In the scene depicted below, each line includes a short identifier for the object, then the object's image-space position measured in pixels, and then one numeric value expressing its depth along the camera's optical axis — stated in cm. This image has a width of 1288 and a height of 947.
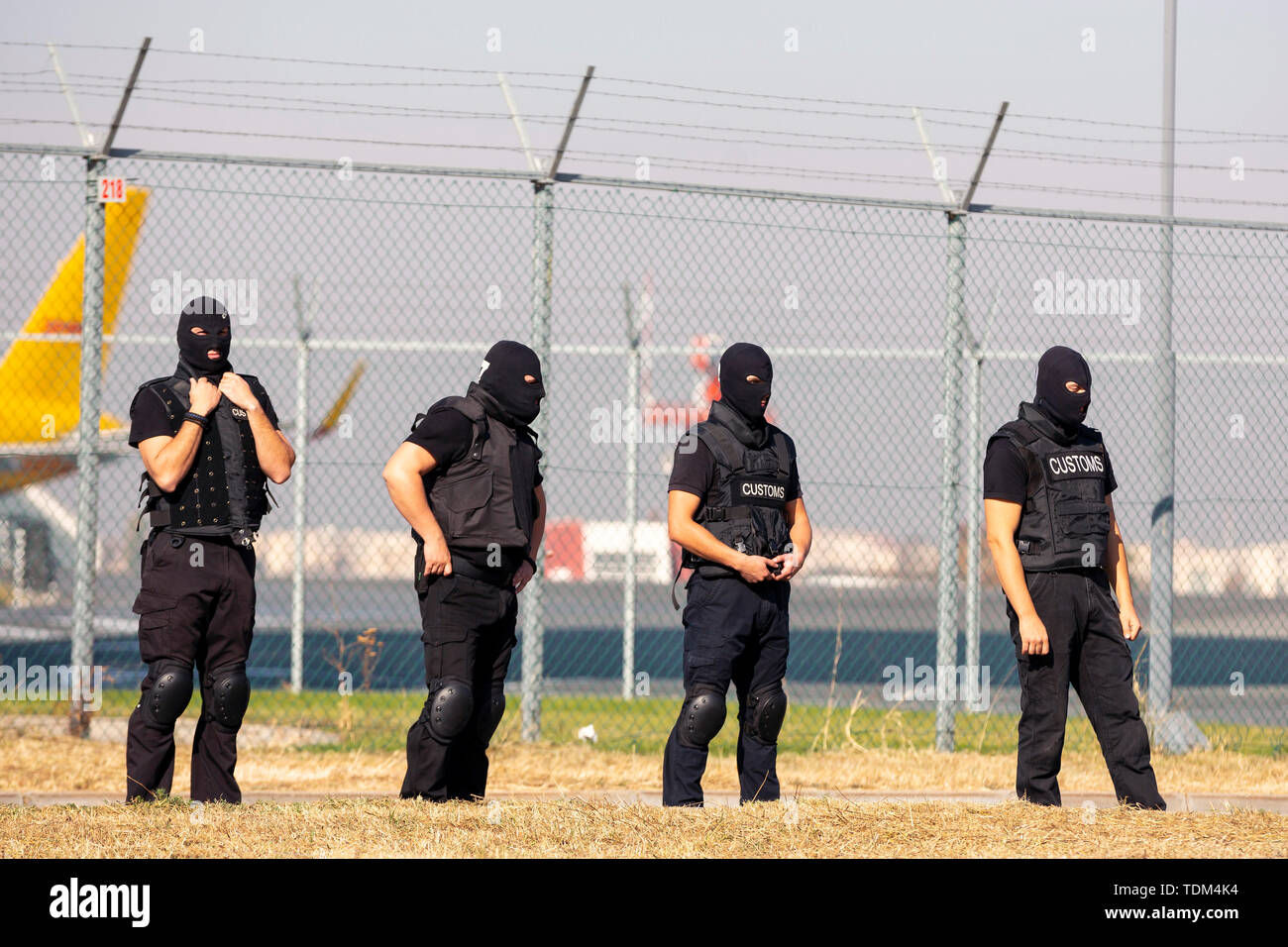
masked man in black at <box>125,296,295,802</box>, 1048
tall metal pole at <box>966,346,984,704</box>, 1942
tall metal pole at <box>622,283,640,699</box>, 1958
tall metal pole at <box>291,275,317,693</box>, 2028
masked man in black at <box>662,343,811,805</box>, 1089
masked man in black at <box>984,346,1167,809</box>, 1081
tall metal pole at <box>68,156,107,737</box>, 1516
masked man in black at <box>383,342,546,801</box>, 1052
